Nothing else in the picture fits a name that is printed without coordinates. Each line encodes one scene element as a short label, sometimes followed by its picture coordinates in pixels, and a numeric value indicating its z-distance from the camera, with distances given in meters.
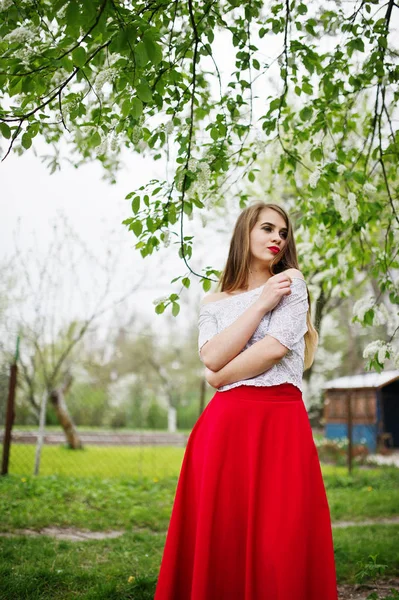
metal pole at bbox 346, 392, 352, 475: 8.99
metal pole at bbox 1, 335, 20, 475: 6.61
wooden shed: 16.28
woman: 1.98
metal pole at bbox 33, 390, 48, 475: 7.36
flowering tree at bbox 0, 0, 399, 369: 2.27
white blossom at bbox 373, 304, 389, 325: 3.44
